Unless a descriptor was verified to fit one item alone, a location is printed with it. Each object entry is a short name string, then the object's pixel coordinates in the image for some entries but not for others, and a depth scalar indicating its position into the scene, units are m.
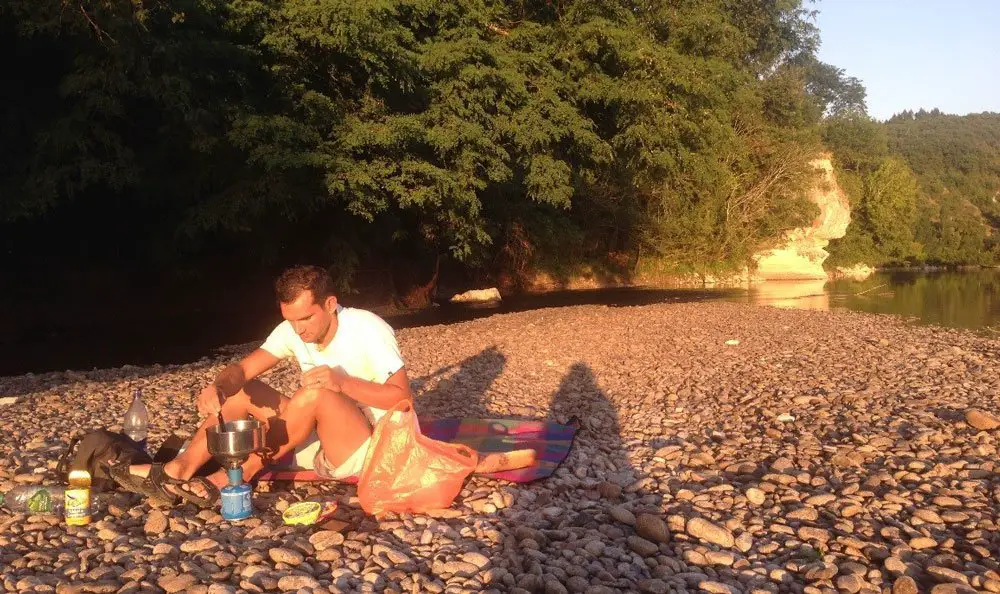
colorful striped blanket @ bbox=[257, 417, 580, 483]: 5.94
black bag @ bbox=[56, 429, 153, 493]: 4.92
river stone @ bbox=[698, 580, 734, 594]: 3.87
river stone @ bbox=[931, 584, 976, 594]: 3.73
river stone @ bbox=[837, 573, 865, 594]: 3.87
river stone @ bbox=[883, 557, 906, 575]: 4.05
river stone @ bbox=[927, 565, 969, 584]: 3.89
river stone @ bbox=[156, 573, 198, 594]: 3.81
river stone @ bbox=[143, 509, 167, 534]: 4.55
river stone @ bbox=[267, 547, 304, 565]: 4.16
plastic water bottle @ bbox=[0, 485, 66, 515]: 4.77
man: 4.78
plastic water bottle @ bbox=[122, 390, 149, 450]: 6.51
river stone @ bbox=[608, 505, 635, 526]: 4.85
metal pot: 4.58
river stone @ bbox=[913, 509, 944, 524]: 4.75
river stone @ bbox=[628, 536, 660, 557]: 4.38
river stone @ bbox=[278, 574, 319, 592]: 3.85
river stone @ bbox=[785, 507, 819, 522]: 4.91
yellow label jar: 4.61
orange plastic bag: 4.85
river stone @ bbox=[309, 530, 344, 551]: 4.38
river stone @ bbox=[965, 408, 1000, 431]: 6.75
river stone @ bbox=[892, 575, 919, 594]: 3.80
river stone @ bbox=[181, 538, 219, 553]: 4.27
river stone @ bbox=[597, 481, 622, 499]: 5.48
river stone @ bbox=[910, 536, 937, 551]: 4.38
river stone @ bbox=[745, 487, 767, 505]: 5.25
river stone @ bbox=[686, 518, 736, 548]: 4.54
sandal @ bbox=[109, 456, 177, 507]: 4.78
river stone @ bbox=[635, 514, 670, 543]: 4.55
